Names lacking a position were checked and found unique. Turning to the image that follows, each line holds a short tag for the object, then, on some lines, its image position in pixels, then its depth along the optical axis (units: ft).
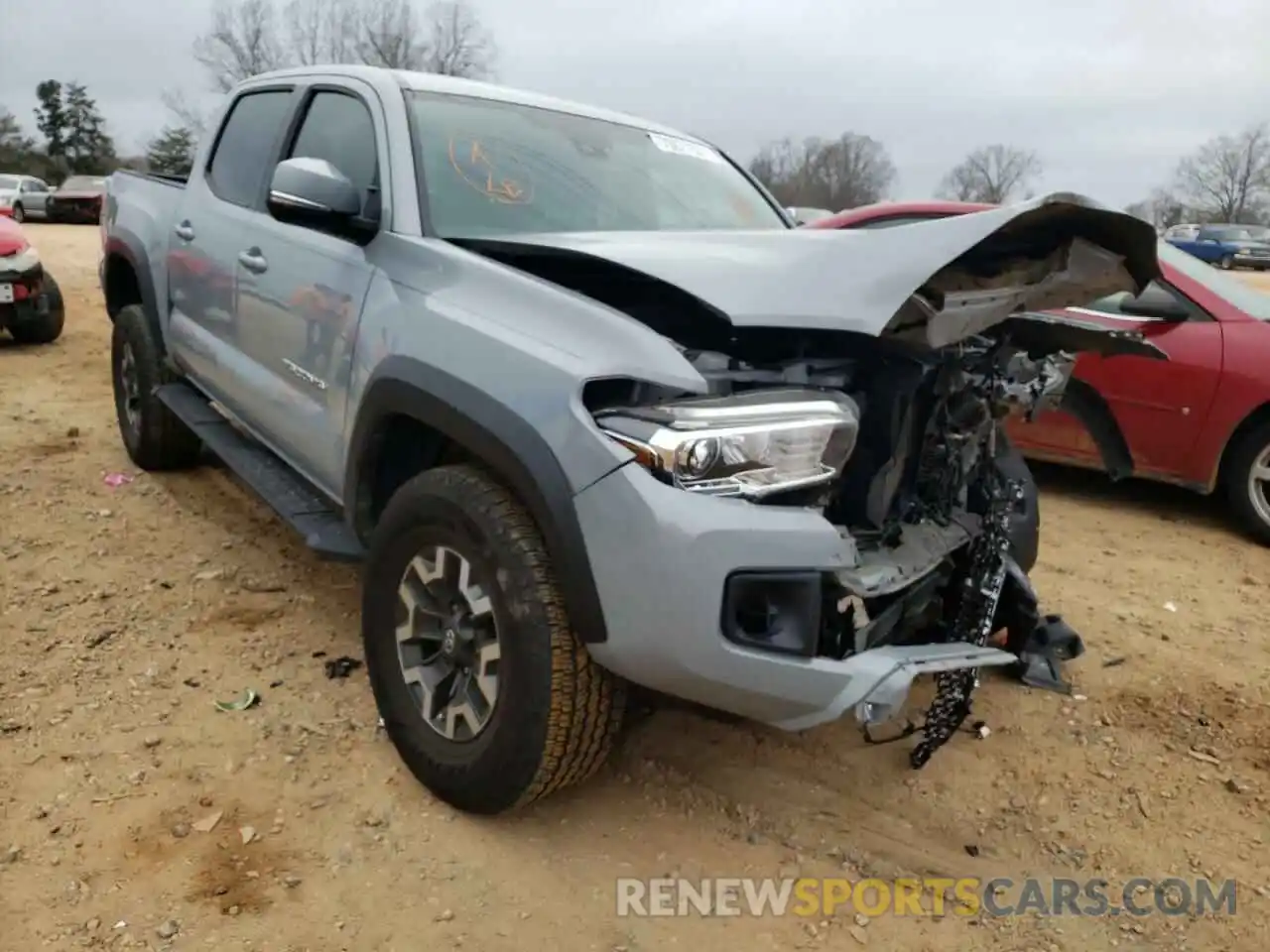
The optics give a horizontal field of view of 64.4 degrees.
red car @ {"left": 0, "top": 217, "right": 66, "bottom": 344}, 27.07
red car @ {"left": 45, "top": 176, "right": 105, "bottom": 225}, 88.74
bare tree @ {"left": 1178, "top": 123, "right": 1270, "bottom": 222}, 226.79
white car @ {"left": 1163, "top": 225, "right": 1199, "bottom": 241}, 116.48
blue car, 105.09
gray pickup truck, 6.84
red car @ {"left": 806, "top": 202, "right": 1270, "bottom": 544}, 16.44
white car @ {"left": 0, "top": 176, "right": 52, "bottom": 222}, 89.61
